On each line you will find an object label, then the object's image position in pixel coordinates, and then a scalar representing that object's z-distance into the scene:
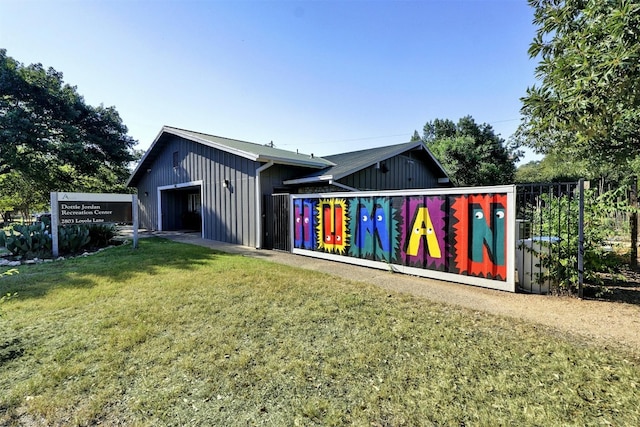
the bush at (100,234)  9.64
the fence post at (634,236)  6.08
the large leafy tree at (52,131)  14.85
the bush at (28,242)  7.75
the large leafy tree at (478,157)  22.50
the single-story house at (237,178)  9.97
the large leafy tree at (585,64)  3.14
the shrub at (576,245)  4.44
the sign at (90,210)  8.06
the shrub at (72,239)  8.31
